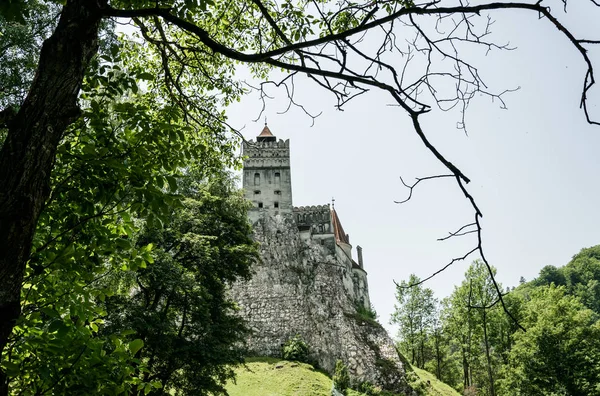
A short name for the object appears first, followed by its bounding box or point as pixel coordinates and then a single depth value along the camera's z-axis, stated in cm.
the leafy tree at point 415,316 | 4391
